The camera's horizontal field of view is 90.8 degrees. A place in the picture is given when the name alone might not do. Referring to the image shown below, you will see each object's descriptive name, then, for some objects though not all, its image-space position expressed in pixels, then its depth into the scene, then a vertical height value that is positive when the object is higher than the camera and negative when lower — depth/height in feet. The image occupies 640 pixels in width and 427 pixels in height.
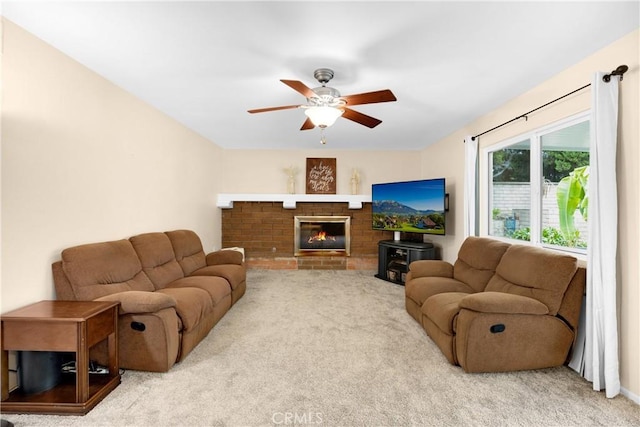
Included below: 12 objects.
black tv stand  16.19 -2.15
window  8.87 +1.01
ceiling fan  8.04 +3.07
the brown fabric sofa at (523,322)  7.55 -2.59
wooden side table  6.07 -2.48
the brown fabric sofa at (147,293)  7.51 -2.19
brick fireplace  20.27 -1.32
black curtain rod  6.92 +3.22
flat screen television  15.57 +0.49
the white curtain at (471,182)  13.26 +1.42
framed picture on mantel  20.29 +2.55
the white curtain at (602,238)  6.93 -0.50
